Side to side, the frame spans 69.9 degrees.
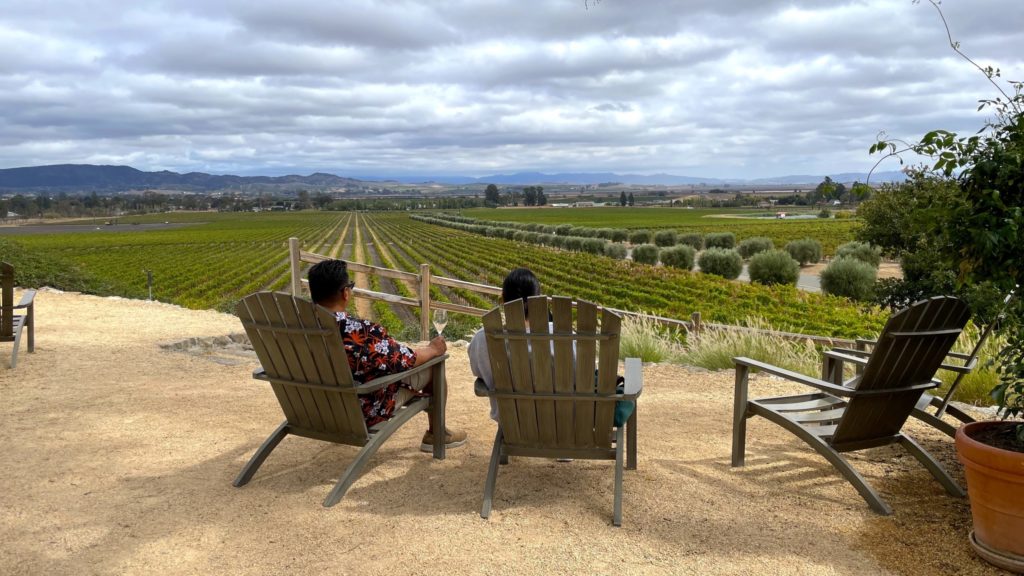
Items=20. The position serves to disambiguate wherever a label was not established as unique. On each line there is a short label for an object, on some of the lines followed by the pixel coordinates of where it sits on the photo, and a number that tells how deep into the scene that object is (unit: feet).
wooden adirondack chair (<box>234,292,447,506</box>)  10.46
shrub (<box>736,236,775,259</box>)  183.41
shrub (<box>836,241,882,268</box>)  127.03
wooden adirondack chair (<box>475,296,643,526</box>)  9.91
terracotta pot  8.43
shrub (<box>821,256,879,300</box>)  101.40
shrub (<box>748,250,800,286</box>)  131.95
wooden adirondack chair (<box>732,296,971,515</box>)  10.26
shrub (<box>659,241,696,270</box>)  167.12
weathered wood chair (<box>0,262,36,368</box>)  20.62
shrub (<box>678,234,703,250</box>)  237.66
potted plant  8.47
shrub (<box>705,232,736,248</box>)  228.22
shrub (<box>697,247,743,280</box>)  148.46
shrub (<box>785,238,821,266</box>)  180.86
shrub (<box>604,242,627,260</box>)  202.18
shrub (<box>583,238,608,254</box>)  214.28
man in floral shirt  11.12
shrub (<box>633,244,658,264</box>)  178.70
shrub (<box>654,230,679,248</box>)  245.45
